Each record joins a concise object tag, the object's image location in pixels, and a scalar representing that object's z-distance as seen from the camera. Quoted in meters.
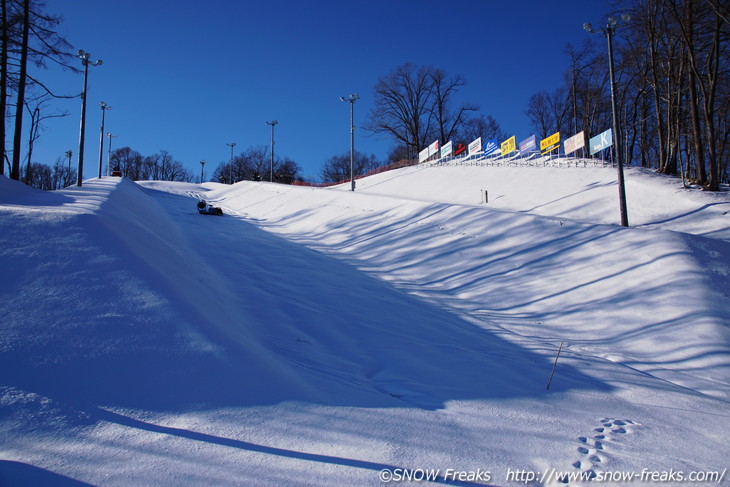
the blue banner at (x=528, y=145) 32.03
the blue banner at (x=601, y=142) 22.86
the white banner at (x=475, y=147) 38.17
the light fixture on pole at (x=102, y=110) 34.64
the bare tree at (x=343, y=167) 100.96
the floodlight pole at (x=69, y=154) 54.88
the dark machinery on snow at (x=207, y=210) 25.20
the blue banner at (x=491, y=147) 36.47
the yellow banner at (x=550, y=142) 31.33
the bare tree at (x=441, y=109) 62.53
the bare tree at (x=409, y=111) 63.06
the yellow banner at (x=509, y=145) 34.03
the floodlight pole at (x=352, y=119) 32.72
